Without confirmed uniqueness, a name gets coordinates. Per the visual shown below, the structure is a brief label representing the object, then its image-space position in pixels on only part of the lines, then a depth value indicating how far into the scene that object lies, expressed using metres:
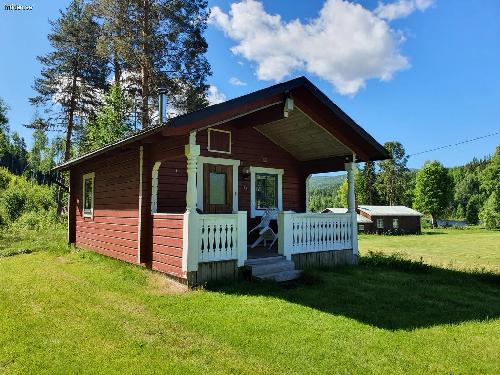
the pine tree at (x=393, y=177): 52.53
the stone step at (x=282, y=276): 7.70
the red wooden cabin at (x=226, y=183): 7.34
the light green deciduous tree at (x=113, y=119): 20.48
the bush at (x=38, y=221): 21.36
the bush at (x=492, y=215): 48.47
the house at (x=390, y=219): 39.12
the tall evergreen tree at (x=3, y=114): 29.56
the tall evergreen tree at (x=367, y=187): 51.40
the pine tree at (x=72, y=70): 23.58
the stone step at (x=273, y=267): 7.73
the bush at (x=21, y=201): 27.39
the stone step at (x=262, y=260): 7.91
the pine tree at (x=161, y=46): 18.23
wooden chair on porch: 10.11
